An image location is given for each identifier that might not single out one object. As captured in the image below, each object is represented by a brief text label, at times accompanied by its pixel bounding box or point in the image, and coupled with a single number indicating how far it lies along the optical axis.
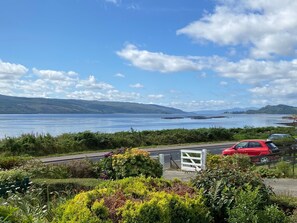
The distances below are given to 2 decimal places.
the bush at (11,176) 6.25
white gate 13.05
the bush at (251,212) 3.80
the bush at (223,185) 4.20
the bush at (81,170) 8.11
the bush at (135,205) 3.44
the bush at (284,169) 11.21
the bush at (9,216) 3.40
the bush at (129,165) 7.32
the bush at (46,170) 7.75
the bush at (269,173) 11.00
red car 15.82
